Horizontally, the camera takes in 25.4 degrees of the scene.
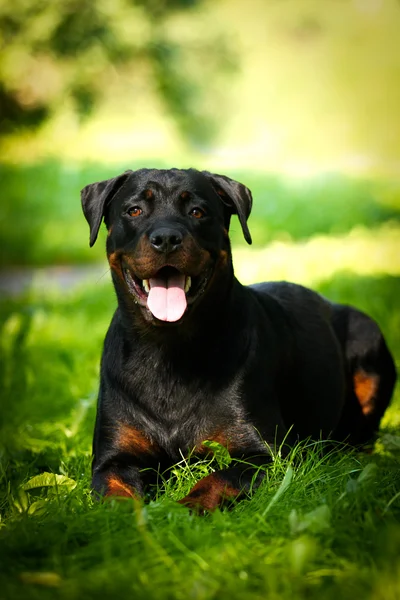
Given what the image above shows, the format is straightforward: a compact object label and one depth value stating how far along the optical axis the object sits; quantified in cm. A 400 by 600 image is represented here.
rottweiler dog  398
